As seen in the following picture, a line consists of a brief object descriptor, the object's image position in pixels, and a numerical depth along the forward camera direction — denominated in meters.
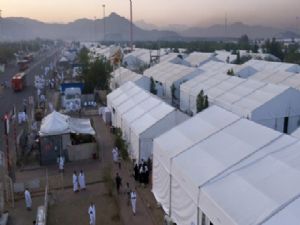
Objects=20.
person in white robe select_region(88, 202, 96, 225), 11.30
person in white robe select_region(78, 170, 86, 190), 14.27
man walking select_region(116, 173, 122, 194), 14.03
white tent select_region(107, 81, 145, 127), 22.27
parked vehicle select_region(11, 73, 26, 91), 38.75
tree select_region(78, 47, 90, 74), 36.13
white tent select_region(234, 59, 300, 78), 36.84
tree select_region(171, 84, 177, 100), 30.27
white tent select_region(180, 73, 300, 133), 18.98
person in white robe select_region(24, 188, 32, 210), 12.58
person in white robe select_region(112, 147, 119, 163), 17.00
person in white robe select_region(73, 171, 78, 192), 14.01
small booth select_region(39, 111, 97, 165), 17.00
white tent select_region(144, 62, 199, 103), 31.27
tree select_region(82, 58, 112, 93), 33.95
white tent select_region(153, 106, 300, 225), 7.66
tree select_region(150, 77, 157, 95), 31.42
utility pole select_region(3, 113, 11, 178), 14.71
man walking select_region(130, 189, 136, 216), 12.32
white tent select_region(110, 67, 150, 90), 31.06
